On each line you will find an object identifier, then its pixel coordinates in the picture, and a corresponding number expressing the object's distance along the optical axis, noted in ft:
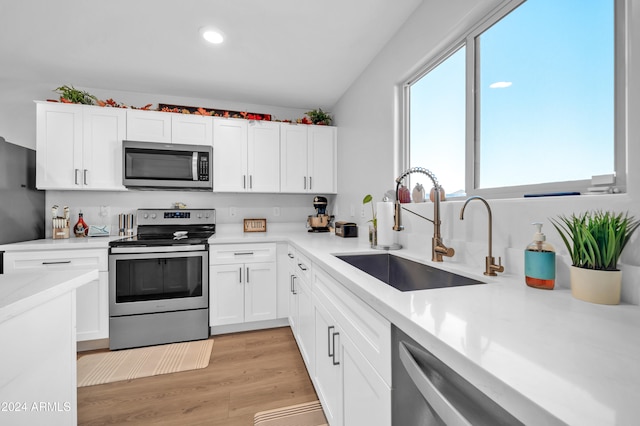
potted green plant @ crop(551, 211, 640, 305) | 2.43
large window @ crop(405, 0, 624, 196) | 3.18
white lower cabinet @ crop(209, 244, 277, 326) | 8.25
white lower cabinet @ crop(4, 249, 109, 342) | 7.16
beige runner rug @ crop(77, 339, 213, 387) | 6.38
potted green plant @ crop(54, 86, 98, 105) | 8.25
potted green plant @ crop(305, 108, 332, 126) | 10.56
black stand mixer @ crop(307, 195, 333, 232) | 9.91
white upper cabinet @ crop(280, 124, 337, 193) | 10.12
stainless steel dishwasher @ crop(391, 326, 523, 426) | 1.58
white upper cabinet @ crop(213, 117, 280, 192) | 9.41
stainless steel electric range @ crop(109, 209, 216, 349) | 7.55
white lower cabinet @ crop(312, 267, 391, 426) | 2.75
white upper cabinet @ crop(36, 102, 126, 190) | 8.04
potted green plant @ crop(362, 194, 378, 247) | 6.17
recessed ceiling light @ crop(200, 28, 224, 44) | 6.44
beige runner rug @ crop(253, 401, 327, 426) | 4.93
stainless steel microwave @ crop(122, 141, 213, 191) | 8.39
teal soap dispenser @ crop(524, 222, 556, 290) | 2.95
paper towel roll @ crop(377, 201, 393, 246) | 5.76
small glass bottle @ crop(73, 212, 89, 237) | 8.81
